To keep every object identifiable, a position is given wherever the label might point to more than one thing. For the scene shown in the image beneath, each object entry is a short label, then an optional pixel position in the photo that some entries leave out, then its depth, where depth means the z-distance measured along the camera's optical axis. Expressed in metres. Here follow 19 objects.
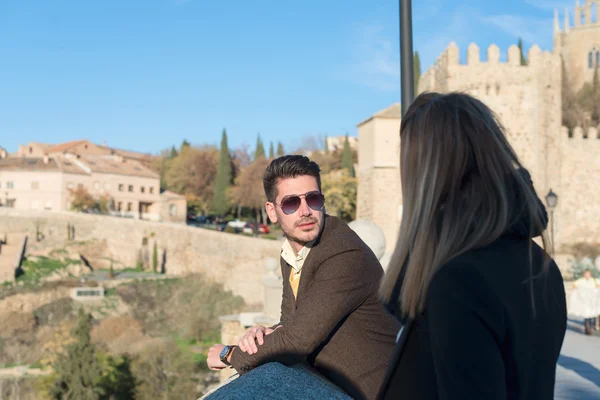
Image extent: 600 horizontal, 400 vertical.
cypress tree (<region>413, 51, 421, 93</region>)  36.02
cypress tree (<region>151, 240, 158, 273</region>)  39.19
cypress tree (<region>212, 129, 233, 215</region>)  48.19
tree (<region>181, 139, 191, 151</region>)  58.99
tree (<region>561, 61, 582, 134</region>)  33.52
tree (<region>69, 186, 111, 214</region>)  47.00
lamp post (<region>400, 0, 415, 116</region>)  3.63
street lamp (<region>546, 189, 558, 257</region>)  15.14
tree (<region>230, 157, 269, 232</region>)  44.12
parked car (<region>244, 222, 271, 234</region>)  40.73
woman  1.13
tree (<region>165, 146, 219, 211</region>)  52.69
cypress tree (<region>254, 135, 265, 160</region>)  55.16
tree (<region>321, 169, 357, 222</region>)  34.06
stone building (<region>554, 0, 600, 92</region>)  44.56
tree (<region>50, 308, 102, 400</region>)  18.84
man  1.84
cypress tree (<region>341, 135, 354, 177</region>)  40.06
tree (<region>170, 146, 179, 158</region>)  61.52
